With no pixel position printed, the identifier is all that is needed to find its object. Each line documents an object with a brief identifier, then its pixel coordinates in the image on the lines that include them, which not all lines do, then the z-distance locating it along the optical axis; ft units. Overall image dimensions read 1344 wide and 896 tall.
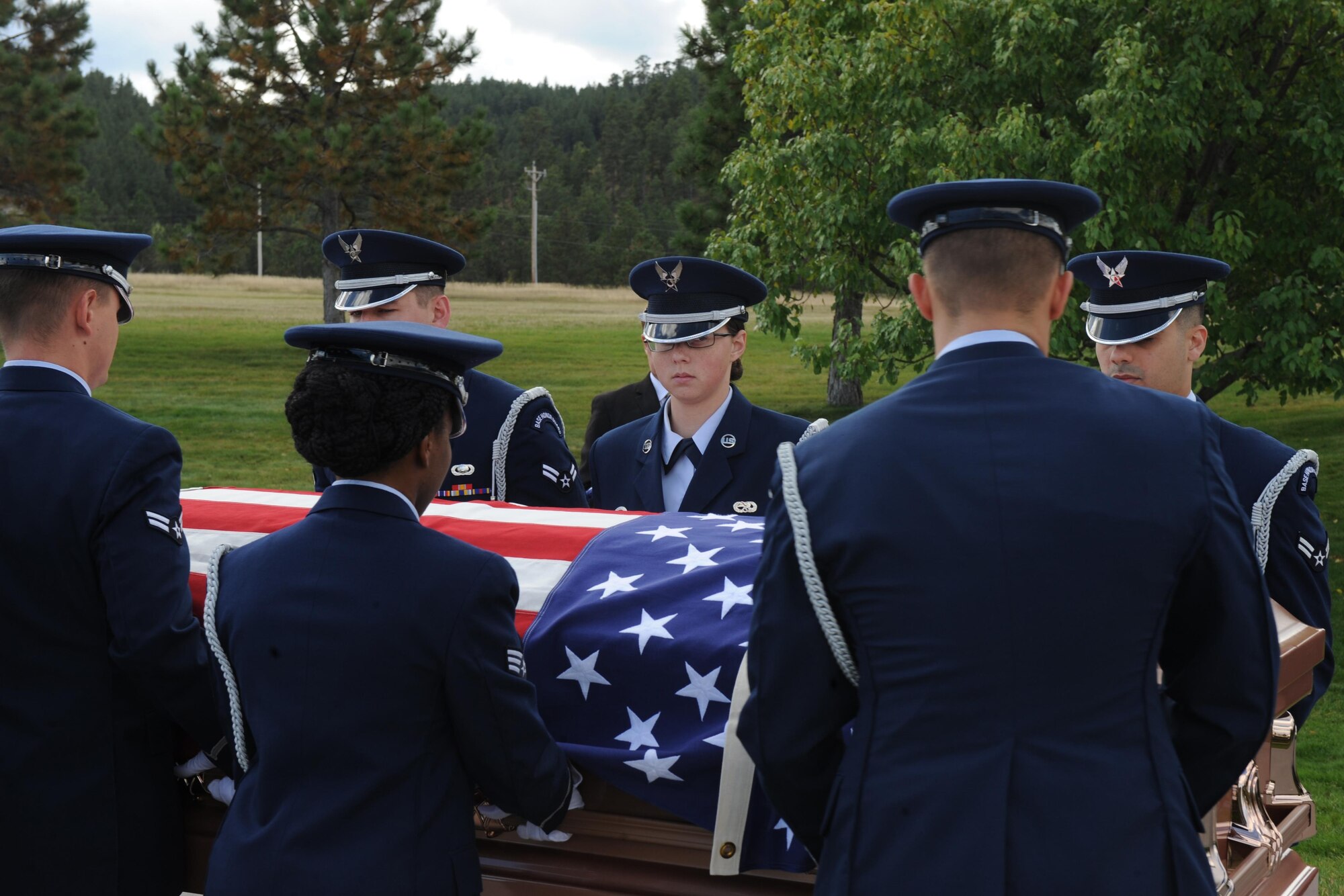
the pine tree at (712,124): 83.10
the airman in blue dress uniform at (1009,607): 5.83
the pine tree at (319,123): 83.20
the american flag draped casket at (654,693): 7.82
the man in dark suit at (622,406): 21.40
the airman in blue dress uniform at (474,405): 12.94
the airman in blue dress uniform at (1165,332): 10.59
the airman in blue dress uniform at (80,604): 8.20
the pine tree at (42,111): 82.28
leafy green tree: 30.68
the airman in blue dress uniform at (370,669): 6.89
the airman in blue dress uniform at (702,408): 13.11
